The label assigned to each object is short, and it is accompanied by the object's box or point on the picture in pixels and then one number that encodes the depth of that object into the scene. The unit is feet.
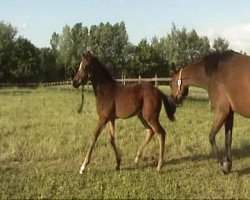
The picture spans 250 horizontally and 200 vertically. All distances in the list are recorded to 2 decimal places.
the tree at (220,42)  153.52
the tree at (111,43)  194.01
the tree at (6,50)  170.51
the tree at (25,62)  169.88
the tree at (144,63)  186.71
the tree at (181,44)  158.54
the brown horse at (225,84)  19.74
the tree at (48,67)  191.64
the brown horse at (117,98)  21.79
